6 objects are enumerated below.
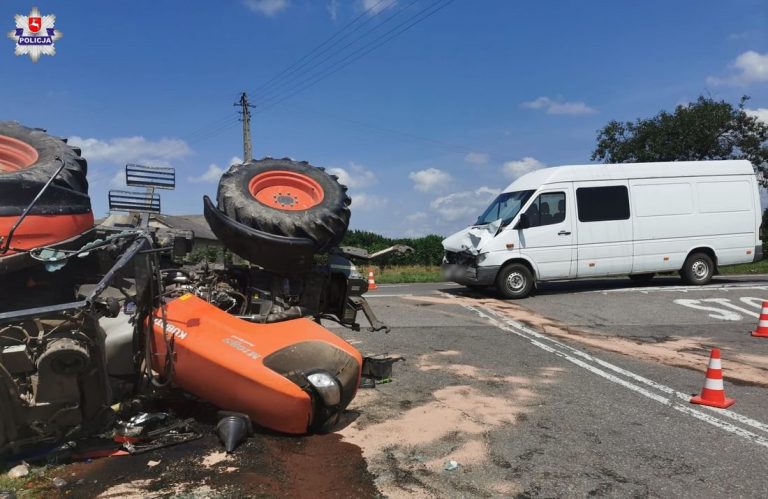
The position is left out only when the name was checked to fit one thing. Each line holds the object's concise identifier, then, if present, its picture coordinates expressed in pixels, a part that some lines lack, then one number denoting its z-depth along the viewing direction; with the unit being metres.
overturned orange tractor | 3.50
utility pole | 30.66
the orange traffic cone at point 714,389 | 5.14
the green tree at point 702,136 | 31.59
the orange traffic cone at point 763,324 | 8.60
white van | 12.39
